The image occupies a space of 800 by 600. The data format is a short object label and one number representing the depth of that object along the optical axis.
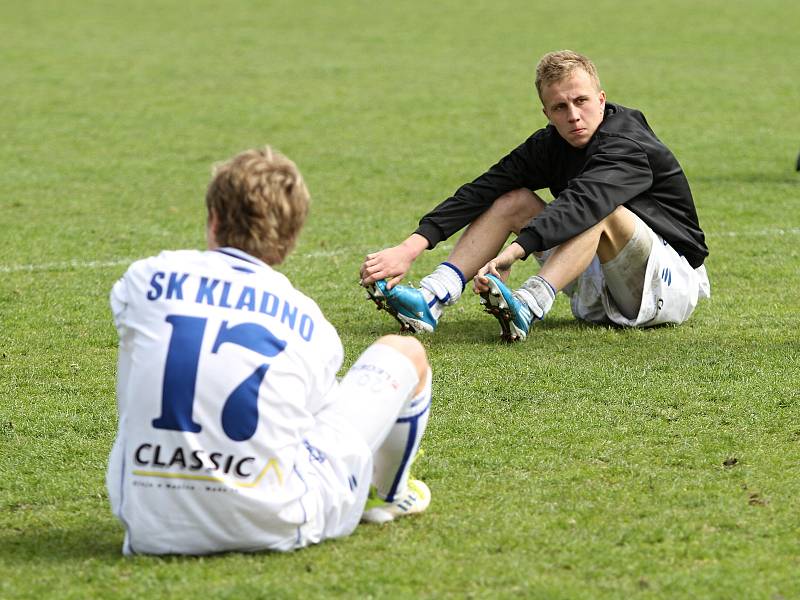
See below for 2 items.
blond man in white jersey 7.28
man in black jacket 12.79
